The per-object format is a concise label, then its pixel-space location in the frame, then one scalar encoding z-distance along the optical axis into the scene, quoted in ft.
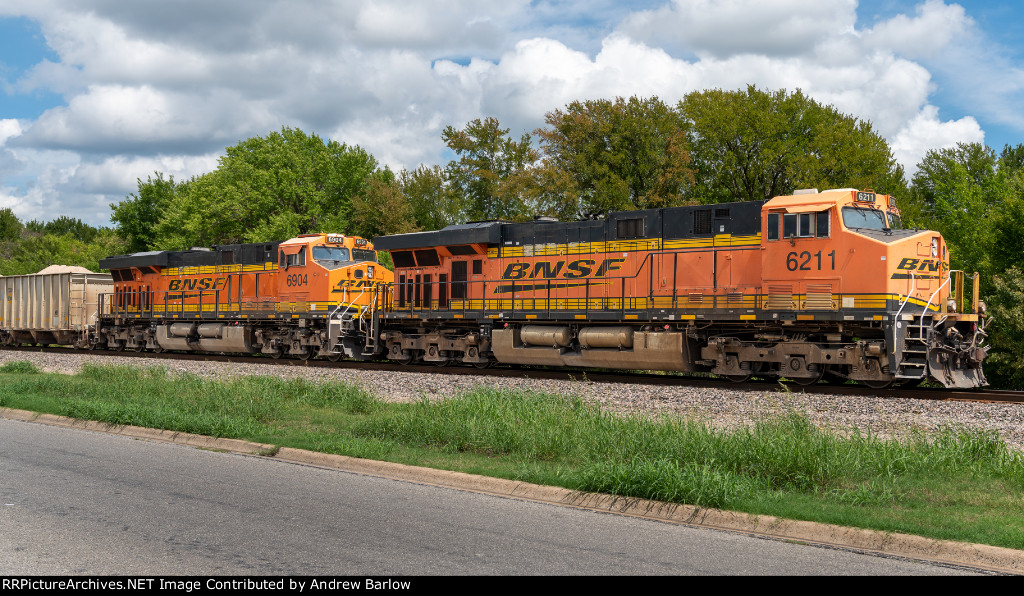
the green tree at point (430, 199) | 163.94
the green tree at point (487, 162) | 148.56
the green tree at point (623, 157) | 128.36
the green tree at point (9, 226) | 385.50
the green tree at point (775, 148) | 132.36
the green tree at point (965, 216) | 115.44
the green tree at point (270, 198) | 179.01
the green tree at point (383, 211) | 157.07
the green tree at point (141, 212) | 242.37
